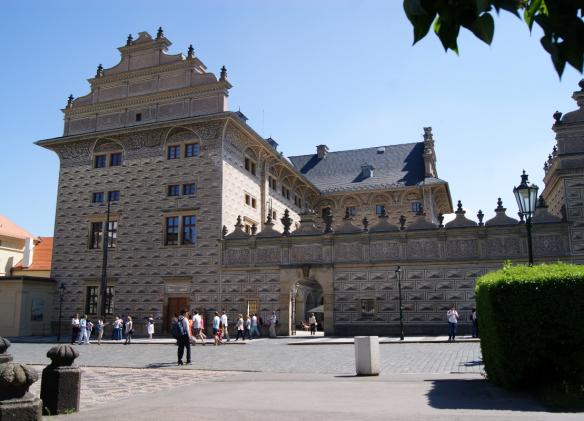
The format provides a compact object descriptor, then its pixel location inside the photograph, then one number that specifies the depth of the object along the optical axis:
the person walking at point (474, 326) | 20.70
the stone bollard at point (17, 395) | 5.81
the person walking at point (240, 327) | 23.28
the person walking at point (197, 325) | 21.81
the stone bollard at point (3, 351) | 6.86
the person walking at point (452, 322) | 19.89
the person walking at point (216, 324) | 21.91
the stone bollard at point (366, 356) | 10.66
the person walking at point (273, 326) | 24.80
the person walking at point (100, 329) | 23.12
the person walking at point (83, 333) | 23.17
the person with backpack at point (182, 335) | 14.12
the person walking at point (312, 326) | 26.97
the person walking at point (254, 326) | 24.66
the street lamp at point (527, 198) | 10.98
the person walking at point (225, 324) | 23.27
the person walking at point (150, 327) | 24.39
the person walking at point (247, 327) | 24.16
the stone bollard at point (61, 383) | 6.95
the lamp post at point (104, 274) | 27.64
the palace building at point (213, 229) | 23.94
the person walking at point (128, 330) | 22.41
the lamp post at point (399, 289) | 21.30
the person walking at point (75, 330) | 23.81
